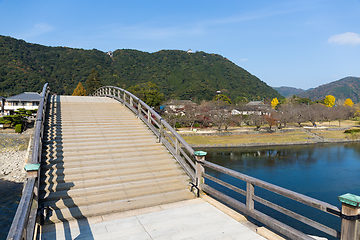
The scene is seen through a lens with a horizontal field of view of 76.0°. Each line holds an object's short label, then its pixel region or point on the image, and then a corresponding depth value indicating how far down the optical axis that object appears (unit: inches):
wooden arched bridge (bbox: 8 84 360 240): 143.8
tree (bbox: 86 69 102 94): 2236.7
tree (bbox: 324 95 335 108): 3394.2
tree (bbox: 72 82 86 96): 2166.6
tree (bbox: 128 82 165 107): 1705.2
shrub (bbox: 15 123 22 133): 1149.1
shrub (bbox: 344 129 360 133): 1465.3
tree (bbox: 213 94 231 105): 2786.4
